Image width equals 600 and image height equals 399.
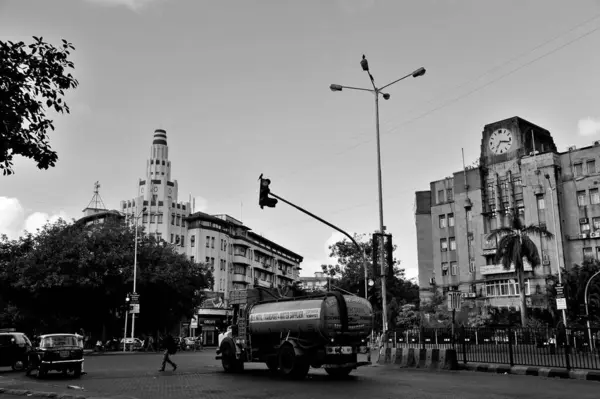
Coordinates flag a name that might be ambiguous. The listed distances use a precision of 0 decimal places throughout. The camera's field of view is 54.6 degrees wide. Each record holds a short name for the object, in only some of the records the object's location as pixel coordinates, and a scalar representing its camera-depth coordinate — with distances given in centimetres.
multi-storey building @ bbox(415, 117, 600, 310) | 6328
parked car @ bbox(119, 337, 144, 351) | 4975
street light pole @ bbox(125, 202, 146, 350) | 4737
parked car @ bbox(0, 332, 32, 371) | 2588
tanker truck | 1828
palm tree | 5022
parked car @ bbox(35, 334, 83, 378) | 2047
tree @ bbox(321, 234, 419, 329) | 7775
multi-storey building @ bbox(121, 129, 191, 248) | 9450
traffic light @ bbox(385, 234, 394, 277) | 2328
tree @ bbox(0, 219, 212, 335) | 4638
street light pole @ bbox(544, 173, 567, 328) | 5878
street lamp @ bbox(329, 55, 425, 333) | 2462
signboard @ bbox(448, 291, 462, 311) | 2316
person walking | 2341
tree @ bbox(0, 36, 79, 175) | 923
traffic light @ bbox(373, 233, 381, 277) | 2330
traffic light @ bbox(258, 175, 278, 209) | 2067
